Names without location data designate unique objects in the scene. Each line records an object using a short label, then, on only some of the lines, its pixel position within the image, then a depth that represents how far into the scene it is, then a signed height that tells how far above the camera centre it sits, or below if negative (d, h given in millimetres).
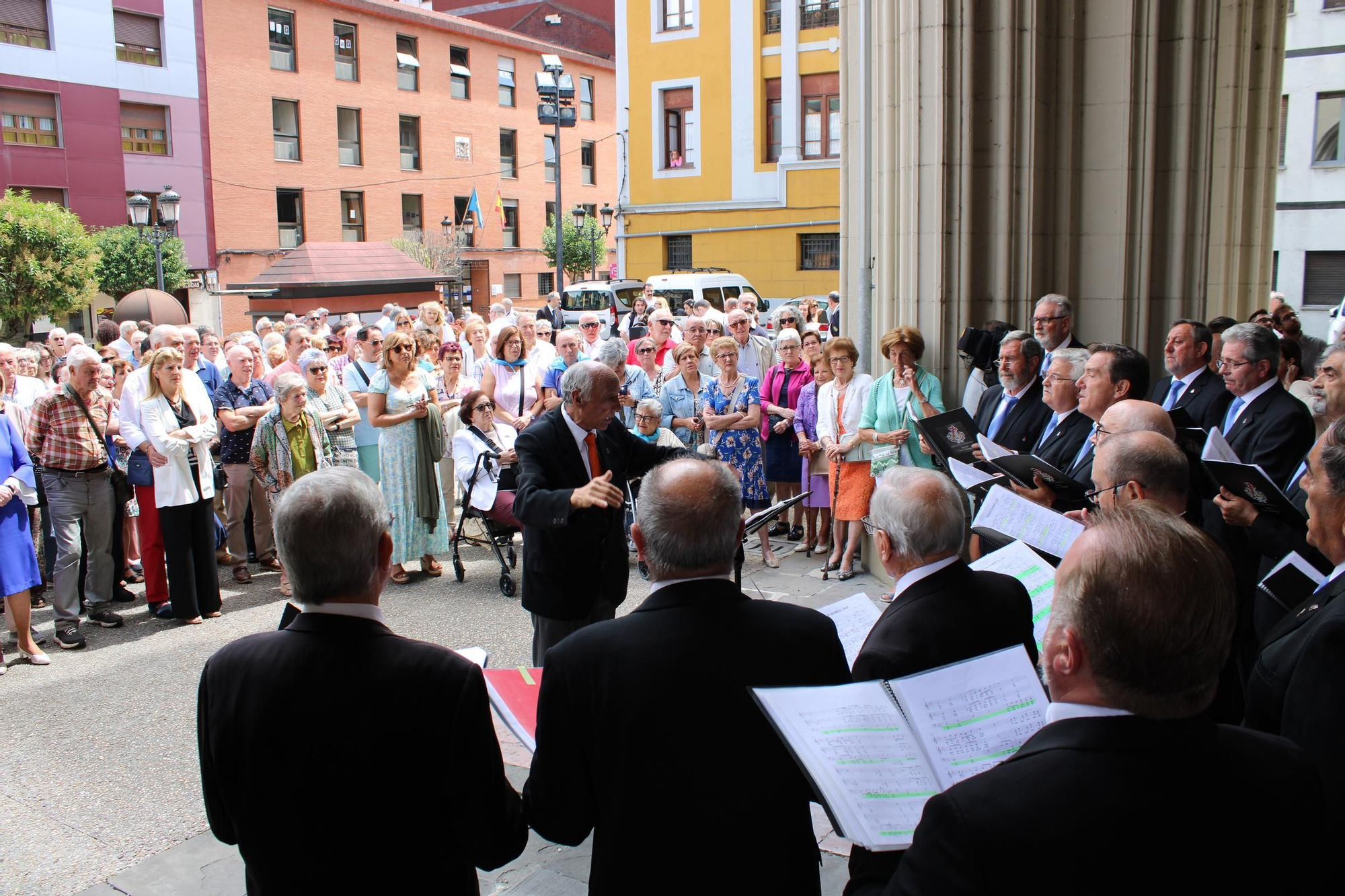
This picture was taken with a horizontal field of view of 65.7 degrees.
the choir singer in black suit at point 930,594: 2561 -732
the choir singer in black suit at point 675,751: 2178 -913
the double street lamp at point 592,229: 35356 +3351
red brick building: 33812 +6912
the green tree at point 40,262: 23953 +1524
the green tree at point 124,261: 28281 +1736
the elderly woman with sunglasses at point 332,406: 8391 -682
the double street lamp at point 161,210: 18688 +2068
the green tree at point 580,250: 39844 +2600
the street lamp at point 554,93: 21031 +4605
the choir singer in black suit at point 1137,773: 1422 -660
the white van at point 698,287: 24531 +670
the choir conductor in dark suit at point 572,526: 4332 -862
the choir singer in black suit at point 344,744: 2145 -871
